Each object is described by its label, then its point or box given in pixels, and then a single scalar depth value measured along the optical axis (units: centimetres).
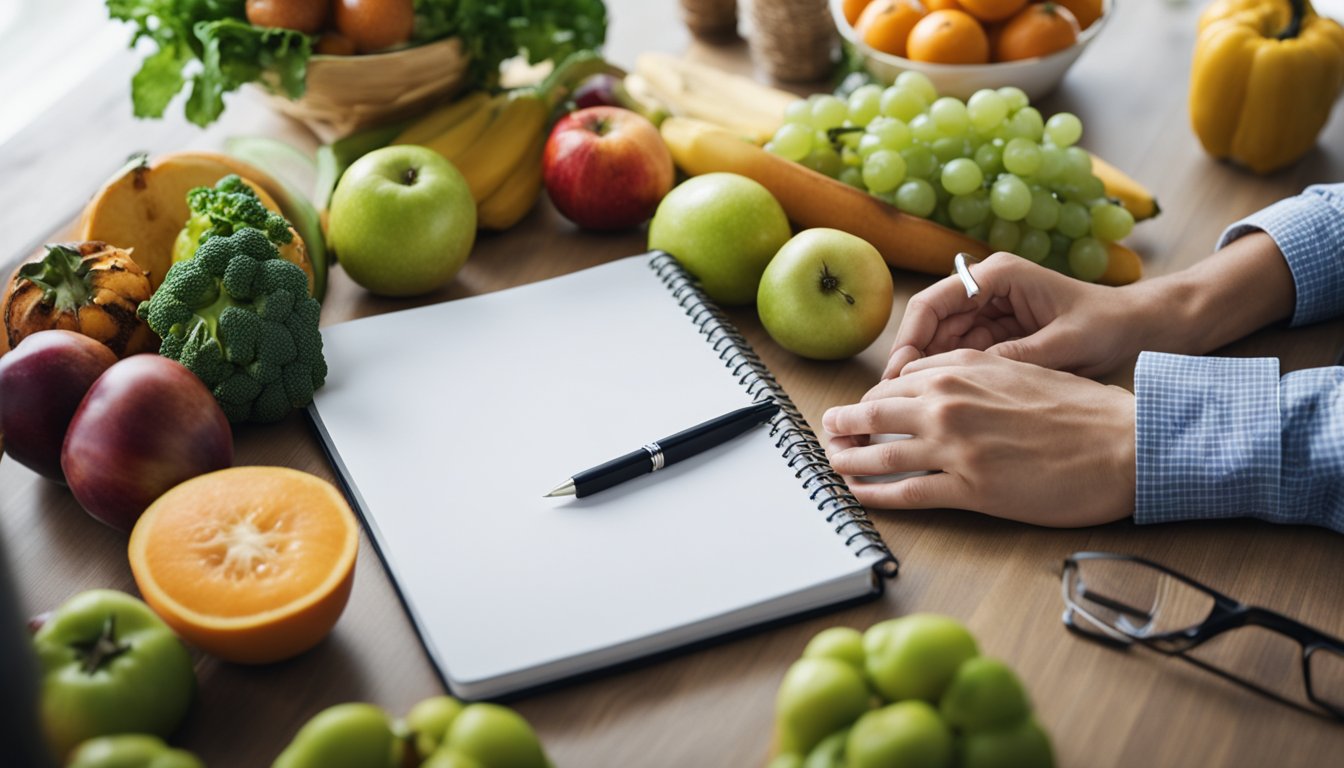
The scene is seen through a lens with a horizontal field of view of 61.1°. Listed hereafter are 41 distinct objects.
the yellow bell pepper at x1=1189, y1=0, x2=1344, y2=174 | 136
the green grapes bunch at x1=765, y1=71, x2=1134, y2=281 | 125
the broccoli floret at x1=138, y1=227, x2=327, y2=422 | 104
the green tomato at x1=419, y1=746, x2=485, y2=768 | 66
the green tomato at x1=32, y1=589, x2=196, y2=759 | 73
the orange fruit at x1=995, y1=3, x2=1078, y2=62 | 147
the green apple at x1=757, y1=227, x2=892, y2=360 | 115
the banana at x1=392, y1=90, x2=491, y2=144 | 144
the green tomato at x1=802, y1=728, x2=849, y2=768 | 68
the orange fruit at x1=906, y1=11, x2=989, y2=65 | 145
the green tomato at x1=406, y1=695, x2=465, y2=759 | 70
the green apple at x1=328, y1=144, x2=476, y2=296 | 123
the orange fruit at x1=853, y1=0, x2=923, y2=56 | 151
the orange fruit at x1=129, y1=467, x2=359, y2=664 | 82
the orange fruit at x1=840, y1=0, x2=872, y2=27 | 157
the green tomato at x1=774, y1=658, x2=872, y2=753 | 70
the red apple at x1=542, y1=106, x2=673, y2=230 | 134
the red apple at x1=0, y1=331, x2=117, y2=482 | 97
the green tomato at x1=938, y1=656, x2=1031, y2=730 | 68
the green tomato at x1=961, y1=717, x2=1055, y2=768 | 67
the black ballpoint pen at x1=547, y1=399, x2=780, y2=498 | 98
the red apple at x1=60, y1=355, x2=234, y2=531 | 92
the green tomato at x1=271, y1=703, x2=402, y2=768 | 67
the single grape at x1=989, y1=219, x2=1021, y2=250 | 126
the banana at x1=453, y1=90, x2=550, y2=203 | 140
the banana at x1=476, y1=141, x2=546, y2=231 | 140
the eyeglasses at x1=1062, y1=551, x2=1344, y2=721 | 82
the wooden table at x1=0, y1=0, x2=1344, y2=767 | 81
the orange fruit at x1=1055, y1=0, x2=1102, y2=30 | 154
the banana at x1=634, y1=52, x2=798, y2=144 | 148
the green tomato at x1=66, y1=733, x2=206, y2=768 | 65
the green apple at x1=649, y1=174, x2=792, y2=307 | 124
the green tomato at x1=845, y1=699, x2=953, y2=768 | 66
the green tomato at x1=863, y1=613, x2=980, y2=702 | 70
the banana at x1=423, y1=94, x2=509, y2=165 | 142
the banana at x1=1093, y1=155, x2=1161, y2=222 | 133
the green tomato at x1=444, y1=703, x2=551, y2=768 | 69
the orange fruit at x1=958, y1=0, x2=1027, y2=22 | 146
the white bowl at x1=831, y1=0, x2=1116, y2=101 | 146
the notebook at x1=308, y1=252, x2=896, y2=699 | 88
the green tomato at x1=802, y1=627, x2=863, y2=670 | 73
